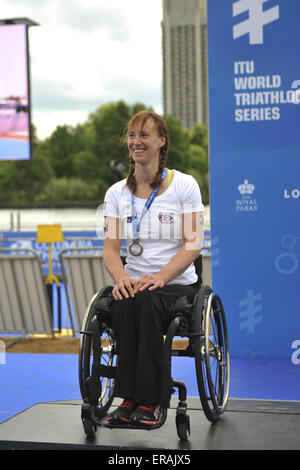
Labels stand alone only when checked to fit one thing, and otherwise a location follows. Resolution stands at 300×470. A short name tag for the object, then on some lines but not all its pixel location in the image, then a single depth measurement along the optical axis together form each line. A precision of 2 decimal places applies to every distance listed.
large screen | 9.33
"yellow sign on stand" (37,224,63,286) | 6.39
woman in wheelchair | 2.80
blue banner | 4.73
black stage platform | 2.73
